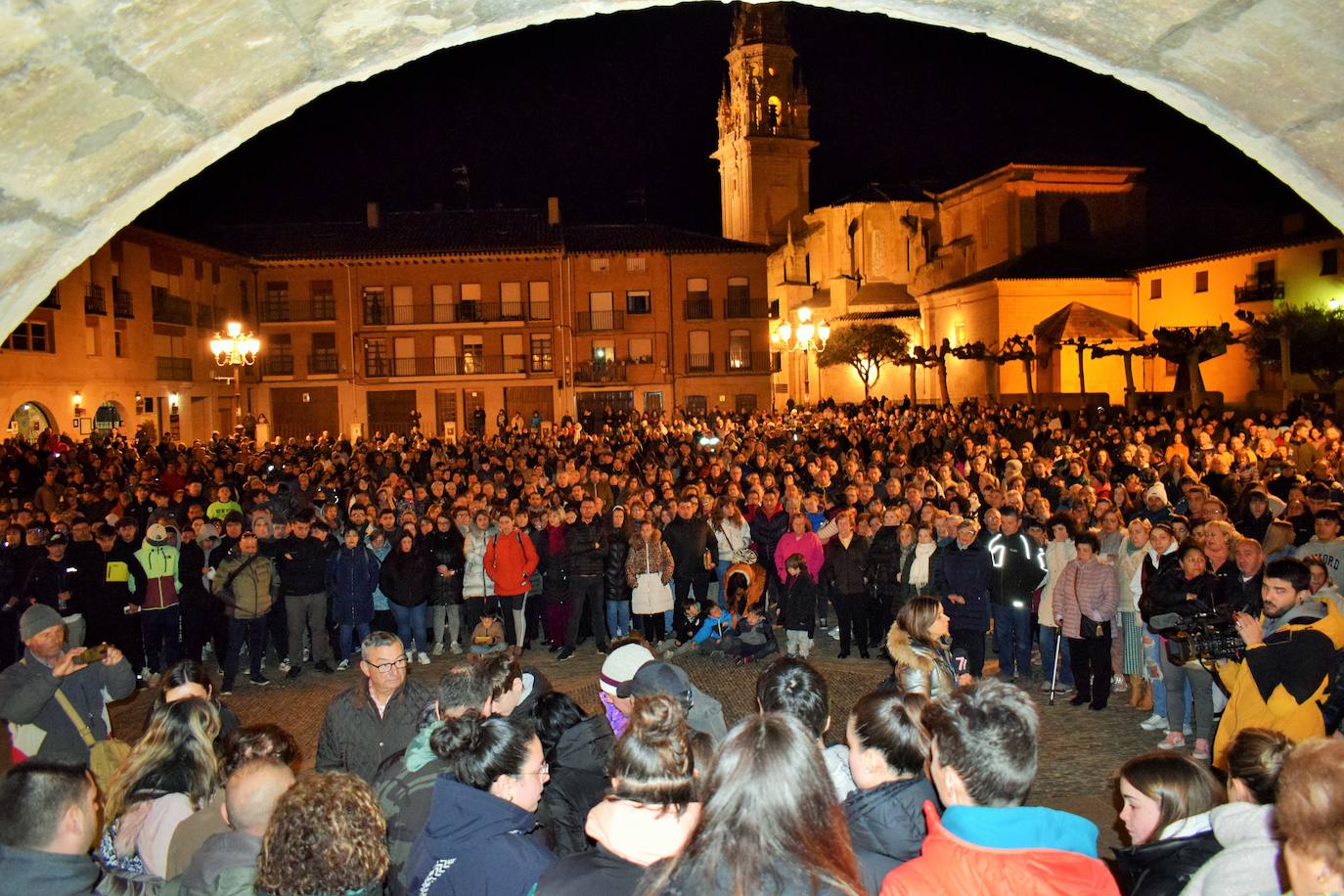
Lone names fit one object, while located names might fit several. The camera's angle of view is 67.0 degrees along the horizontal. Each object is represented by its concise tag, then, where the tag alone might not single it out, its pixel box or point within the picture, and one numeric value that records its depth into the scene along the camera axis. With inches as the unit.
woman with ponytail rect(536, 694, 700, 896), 95.7
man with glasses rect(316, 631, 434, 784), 190.9
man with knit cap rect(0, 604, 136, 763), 203.3
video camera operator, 189.8
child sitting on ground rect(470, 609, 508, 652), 338.6
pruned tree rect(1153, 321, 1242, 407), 974.4
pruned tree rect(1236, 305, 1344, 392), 1061.4
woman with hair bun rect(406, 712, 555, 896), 115.9
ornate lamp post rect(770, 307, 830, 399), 791.8
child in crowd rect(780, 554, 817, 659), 395.2
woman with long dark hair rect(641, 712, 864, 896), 79.5
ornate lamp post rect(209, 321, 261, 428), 759.1
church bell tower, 2321.6
